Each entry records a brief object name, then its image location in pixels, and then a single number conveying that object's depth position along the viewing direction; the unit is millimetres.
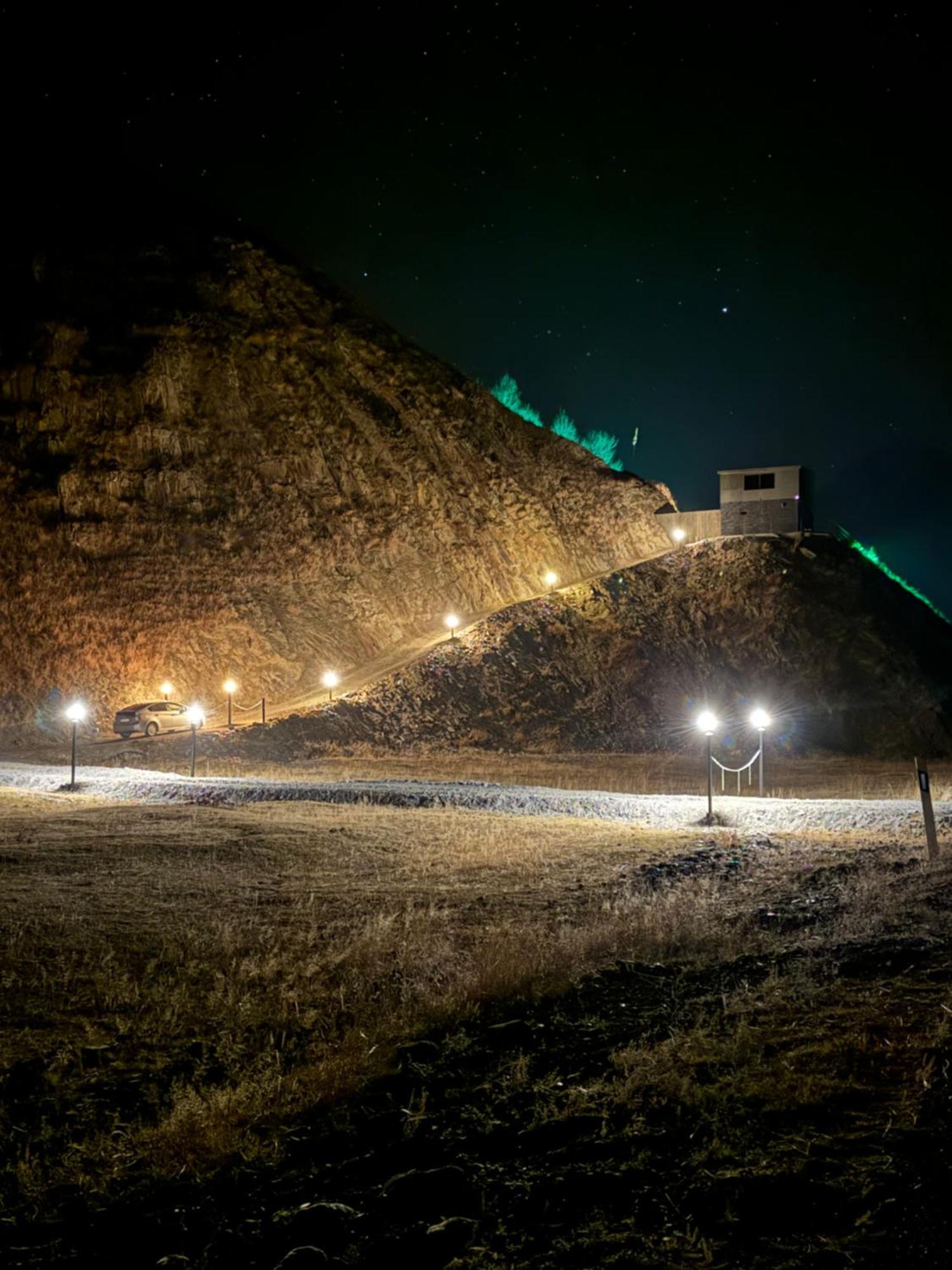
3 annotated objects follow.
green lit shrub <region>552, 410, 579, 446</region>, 67125
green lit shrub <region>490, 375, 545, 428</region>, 67250
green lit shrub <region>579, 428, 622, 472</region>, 66688
